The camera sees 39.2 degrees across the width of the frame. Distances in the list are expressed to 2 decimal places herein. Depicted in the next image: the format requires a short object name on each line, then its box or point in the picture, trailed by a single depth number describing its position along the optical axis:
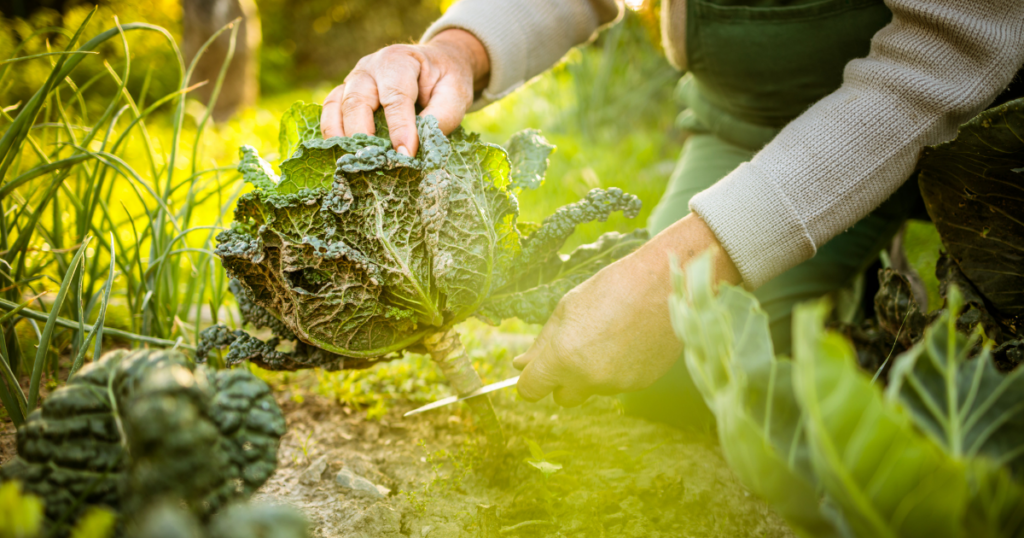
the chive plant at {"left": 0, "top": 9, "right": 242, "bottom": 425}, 0.94
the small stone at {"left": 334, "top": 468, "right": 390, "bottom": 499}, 1.00
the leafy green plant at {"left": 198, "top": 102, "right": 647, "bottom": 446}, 0.92
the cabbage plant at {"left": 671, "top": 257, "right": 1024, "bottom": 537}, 0.67
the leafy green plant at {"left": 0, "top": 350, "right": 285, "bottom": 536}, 0.75
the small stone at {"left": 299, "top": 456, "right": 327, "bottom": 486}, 1.01
